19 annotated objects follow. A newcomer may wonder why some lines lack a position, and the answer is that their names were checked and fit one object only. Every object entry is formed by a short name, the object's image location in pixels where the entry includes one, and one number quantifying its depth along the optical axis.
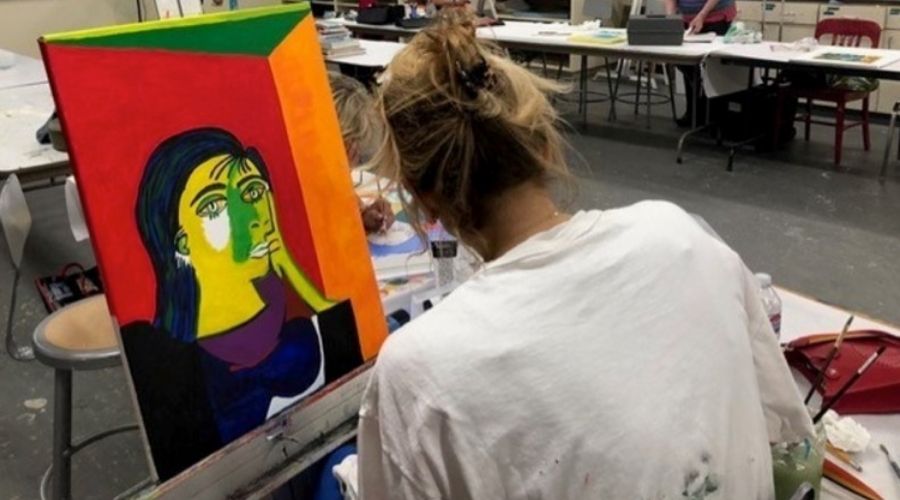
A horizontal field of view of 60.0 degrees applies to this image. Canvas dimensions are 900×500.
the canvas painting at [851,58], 3.64
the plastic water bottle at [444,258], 1.50
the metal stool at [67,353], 1.60
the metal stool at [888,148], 3.84
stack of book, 4.21
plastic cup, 1.03
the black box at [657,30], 4.31
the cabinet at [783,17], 5.27
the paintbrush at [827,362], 1.21
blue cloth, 1.20
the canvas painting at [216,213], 0.92
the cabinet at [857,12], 4.98
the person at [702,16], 4.78
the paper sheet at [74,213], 2.01
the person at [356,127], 1.69
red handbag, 1.24
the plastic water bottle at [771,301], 1.34
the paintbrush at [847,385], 1.11
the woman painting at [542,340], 0.75
